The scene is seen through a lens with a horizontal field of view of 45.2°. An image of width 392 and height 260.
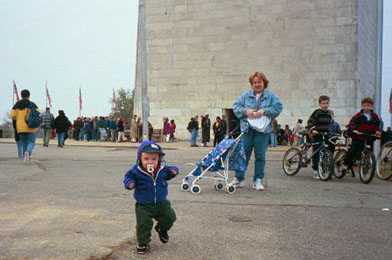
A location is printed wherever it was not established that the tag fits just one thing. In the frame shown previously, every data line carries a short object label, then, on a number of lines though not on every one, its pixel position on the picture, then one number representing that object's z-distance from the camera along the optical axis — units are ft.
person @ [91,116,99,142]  108.88
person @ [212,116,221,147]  79.33
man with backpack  38.27
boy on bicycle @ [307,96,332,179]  31.55
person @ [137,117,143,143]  96.07
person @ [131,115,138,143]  95.71
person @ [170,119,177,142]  99.07
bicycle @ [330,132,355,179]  32.32
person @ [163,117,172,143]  96.66
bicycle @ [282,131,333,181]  30.62
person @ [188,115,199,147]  83.38
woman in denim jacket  25.40
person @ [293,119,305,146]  87.78
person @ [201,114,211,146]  84.53
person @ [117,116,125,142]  102.37
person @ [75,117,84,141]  112.68
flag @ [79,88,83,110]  174.40
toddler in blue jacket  13.28
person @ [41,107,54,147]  68.49
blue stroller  23.97
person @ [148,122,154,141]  94.68
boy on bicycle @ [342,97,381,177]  30.17
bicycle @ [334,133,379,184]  29.04
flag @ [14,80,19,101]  168.45
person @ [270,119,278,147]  84.89
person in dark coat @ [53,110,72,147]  67.67
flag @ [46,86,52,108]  173.99
